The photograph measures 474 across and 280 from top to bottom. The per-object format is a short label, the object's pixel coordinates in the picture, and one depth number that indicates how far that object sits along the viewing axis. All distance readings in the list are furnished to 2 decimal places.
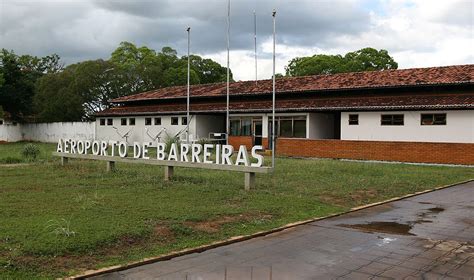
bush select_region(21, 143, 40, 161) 22.91
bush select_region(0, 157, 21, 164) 21.03
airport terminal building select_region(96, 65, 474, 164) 23.97
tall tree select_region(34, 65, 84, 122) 48.53
